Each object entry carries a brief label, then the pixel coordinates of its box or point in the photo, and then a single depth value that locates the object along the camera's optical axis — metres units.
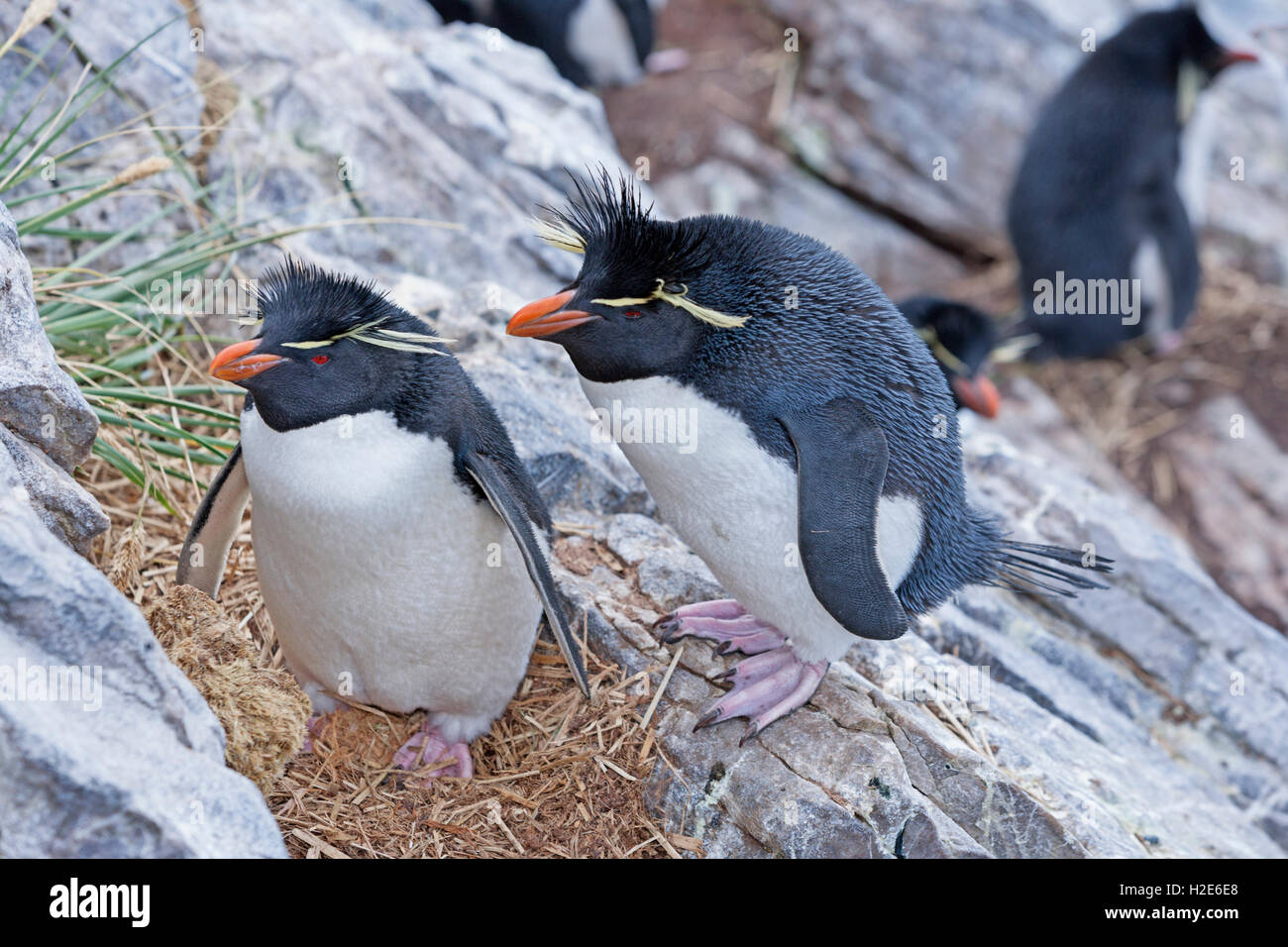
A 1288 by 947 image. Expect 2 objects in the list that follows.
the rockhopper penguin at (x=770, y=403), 2.14
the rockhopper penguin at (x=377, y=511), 2.11
